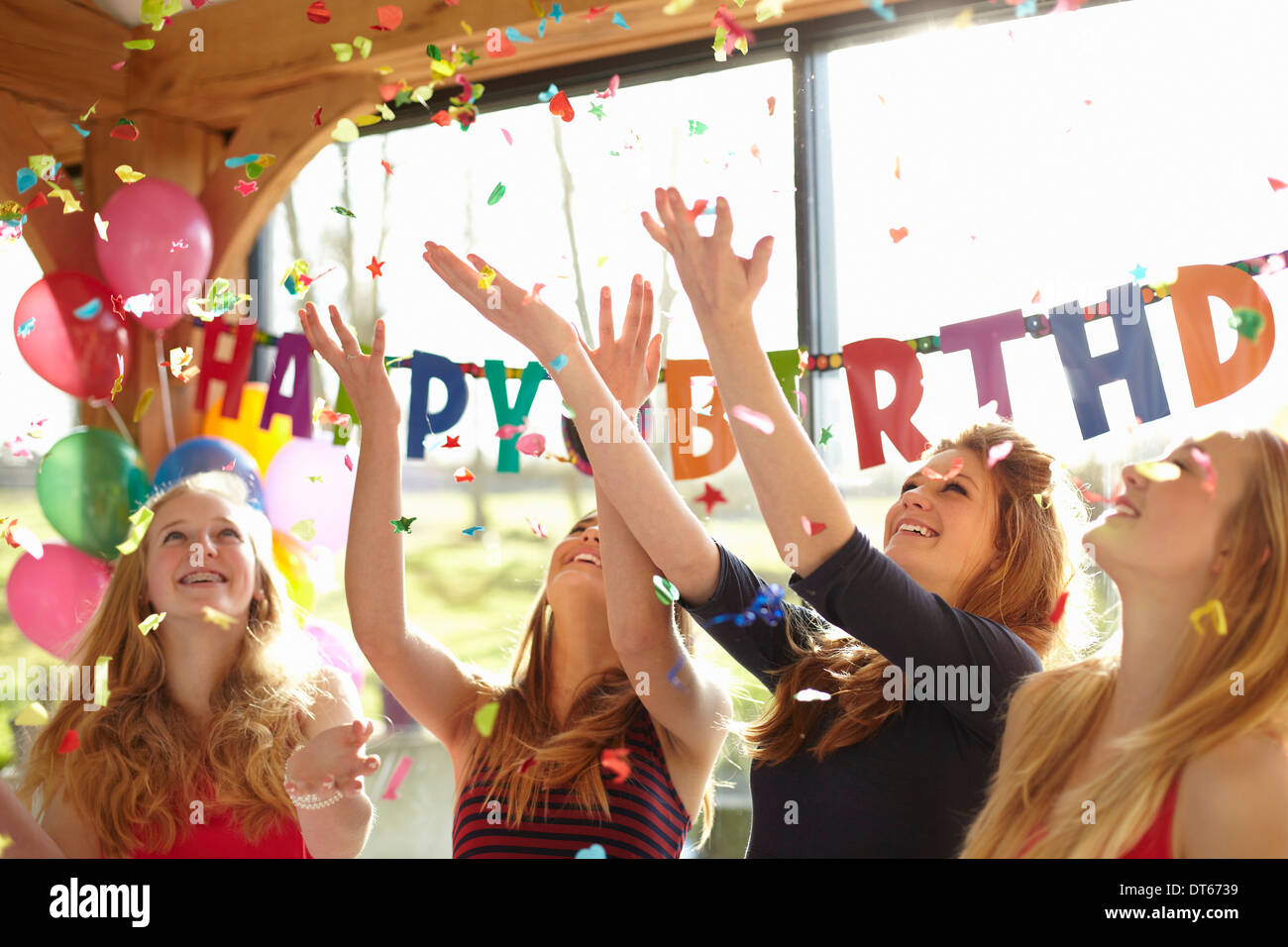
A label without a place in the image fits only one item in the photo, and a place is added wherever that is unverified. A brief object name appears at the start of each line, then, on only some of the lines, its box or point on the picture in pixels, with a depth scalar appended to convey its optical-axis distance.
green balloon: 2.19
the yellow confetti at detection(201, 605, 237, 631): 1.69
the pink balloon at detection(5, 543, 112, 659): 2.21
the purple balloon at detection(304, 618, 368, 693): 2.05
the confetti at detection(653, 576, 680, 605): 1.43
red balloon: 2.20
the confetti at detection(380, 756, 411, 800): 2.71
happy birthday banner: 1.61
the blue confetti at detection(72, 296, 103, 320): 2.24
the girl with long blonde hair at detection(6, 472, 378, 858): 1.61
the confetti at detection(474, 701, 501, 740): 1.63
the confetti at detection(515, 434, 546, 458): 1.99
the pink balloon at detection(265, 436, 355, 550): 2.21
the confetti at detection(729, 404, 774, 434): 1.25
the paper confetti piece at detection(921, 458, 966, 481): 1.50
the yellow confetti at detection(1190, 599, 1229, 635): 1.18
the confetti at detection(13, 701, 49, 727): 1.68
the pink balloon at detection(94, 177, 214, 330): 2.28
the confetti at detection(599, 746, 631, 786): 1.53
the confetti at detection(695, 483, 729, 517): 2.10
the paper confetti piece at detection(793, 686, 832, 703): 1.41
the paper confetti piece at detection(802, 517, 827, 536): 1.25
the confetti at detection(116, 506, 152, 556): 1.82
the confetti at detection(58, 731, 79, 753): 1.72
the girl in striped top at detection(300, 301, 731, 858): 1.49
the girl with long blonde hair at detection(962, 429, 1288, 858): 1.11
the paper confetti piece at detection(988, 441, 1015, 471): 1.49
